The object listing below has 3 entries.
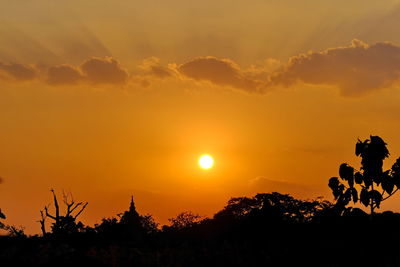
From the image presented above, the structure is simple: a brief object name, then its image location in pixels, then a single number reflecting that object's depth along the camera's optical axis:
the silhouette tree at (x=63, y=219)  88.88
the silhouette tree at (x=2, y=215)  53.61
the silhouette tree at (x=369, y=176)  26.75
